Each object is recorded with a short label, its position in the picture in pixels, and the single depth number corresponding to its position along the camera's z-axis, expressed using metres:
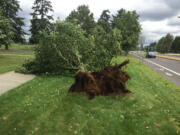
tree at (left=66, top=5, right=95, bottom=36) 44.34
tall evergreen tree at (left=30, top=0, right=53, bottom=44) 38.41
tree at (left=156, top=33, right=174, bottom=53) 73.12
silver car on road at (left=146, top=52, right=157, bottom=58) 35.58
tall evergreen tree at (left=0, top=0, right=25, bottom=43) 30.24
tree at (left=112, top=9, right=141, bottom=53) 33.06
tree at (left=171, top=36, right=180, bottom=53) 70.84
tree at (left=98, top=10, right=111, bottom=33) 48.44
